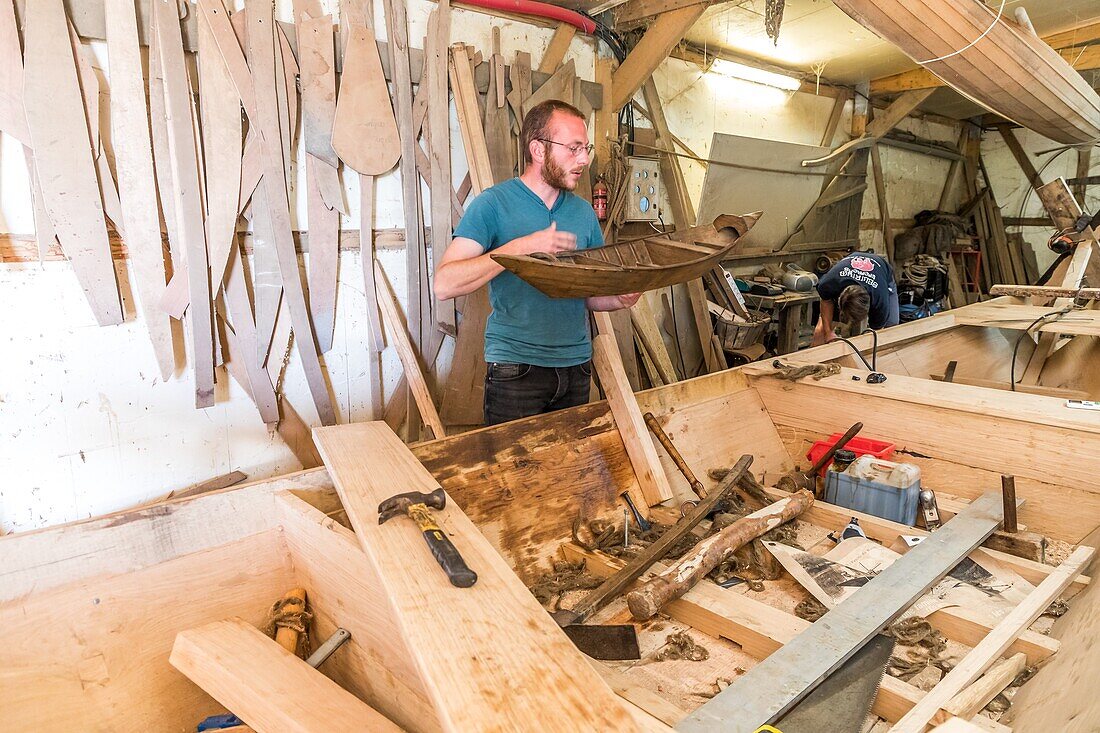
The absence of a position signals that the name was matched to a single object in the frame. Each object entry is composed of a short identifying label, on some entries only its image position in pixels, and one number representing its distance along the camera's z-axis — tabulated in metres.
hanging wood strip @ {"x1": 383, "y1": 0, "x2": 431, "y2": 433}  2.94
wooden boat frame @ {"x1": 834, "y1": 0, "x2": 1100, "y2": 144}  2.30
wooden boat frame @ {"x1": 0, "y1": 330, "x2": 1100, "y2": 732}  1.07
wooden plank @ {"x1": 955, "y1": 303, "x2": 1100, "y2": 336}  2.96
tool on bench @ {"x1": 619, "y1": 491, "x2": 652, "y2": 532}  1.95
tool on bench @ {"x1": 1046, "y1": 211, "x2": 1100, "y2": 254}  3.66
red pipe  3.21
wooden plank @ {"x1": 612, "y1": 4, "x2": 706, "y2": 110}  3.38
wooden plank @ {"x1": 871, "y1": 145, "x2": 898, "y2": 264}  6.71
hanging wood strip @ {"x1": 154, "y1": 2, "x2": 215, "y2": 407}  2.40
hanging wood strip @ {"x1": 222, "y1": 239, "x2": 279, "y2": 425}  2.65
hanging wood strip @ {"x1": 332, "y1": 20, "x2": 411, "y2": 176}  2.83
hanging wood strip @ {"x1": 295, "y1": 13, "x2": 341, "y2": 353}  2.73
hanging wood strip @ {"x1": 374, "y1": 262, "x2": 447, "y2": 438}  2.90
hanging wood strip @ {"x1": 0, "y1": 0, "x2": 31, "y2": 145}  2.13
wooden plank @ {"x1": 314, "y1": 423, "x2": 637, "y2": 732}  0.75
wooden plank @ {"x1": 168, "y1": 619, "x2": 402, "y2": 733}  1.06
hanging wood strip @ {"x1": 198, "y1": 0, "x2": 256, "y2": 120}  2.47
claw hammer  1.00
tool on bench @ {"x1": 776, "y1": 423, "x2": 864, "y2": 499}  2.08
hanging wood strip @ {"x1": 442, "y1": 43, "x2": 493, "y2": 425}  3.06
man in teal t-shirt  2.08
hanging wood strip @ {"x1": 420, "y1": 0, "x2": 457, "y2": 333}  3.05
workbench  4.87
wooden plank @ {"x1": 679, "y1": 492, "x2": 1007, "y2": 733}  1.13
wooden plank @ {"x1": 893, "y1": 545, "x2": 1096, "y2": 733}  1.10
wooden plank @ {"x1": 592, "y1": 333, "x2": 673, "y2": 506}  2.00
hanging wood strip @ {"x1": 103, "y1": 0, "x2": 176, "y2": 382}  2.34
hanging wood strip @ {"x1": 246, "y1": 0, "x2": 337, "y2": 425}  2.59
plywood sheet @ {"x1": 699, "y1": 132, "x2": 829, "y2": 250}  4.93
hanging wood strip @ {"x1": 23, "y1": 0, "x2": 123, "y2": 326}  2.19
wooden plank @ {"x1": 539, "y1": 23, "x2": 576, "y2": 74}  3.50
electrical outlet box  3.97
